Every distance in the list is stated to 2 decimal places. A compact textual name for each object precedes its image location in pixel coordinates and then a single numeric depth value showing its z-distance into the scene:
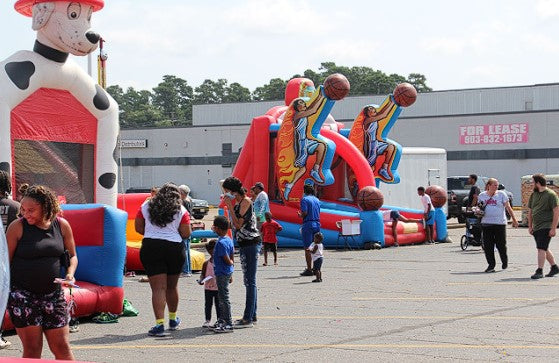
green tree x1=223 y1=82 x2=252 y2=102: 138.12
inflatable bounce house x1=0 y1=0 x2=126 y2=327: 15.05
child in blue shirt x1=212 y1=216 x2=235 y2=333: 10.54
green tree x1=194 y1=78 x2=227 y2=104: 138.88
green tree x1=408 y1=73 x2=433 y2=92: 125.25
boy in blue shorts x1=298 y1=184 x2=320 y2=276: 17.22
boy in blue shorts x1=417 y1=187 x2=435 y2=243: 25.97
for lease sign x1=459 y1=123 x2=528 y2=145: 50.97
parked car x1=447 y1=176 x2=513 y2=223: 36.84
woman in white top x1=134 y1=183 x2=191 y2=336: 10.30
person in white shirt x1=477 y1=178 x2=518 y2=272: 17.08
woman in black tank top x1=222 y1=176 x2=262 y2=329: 10.98
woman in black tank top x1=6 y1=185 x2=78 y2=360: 6.99
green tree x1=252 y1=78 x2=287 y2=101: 122.85
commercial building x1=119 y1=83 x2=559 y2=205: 50.88
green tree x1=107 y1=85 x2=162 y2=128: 119.12
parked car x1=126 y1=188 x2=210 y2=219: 43.78
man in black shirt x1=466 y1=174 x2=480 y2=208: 22.73
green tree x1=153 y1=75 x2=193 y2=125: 133.00
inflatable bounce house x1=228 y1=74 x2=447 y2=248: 23.98
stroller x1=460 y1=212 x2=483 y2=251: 22.84
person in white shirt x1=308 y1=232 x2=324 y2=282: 15.73
